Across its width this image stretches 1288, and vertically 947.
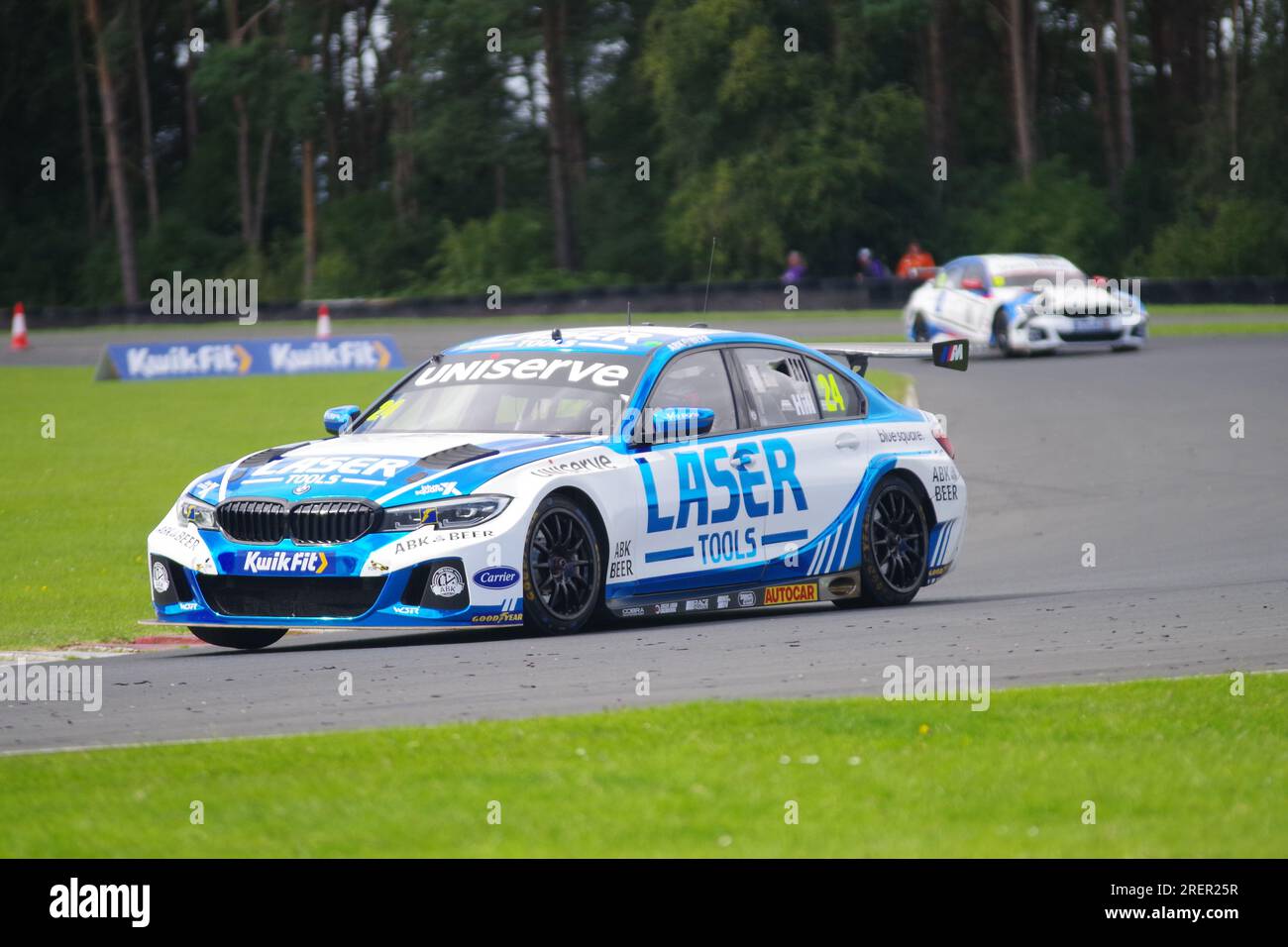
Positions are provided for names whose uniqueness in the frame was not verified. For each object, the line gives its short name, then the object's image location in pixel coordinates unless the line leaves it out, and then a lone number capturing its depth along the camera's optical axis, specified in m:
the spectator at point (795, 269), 44.69
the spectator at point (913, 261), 45.86
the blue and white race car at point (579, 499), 9.80
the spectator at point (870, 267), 47.75
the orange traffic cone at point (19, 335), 43.78
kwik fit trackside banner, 36.34
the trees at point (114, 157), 69.69
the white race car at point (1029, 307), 31.94
